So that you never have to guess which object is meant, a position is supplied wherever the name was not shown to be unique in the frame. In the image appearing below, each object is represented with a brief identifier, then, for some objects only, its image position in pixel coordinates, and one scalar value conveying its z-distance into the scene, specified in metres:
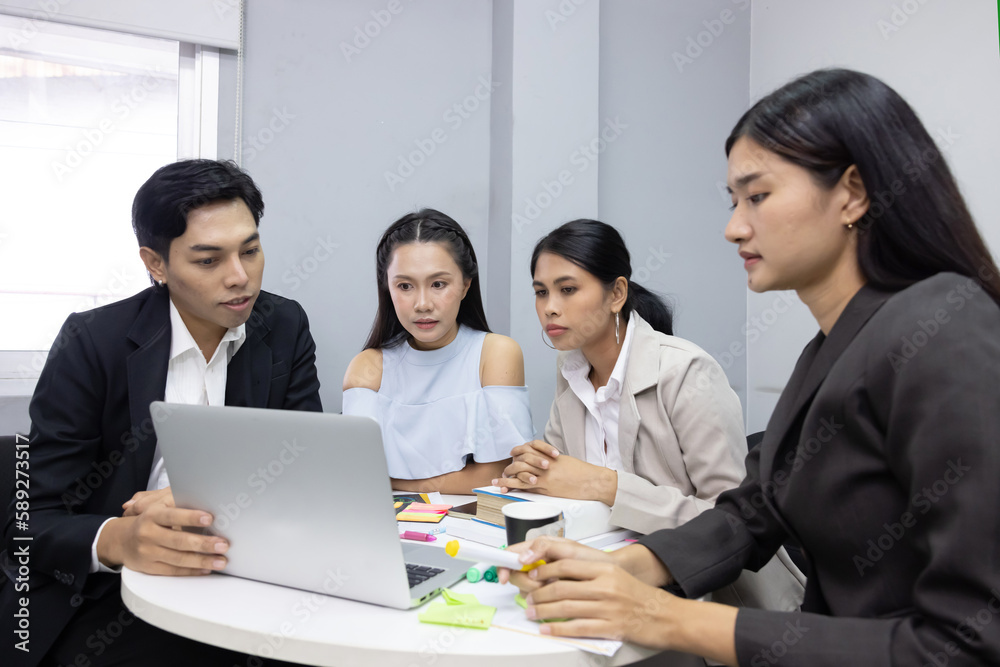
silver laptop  0.88
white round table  0.83
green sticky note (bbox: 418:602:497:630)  0.90
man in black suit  1.33
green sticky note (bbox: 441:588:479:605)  0.96
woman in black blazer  0.76
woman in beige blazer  1.43
